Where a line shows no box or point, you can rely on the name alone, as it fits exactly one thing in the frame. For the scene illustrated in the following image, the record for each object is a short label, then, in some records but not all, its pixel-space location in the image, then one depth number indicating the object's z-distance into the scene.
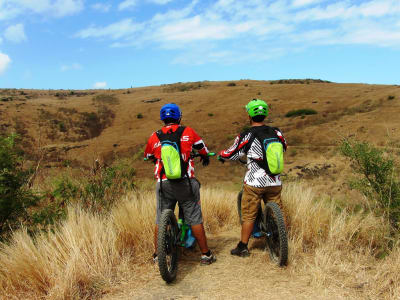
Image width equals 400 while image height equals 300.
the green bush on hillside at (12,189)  4.51
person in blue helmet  3.64
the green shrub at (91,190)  5.65
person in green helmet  3.76
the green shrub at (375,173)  4.68
